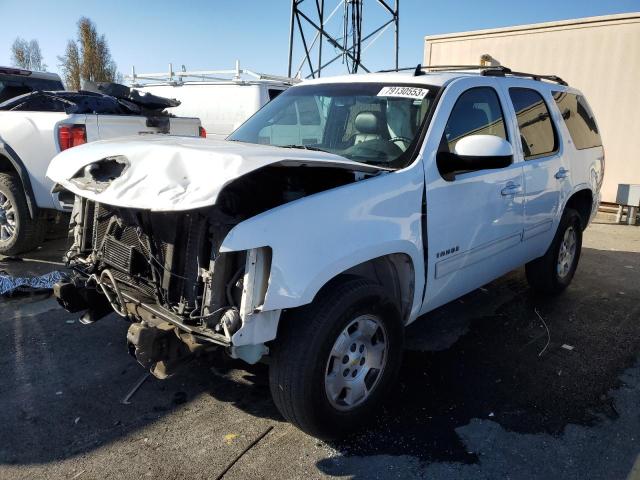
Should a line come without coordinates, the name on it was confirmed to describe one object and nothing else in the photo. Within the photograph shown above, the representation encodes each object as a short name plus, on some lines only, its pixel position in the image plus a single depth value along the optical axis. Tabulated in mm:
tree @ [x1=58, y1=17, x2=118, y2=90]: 35062
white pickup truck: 5402
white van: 8820
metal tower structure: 14080
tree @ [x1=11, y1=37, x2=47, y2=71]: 39812
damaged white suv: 2449
